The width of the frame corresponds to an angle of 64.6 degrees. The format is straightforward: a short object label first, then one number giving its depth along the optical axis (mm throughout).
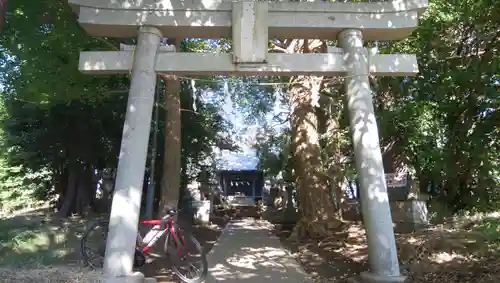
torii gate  6117
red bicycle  6379
